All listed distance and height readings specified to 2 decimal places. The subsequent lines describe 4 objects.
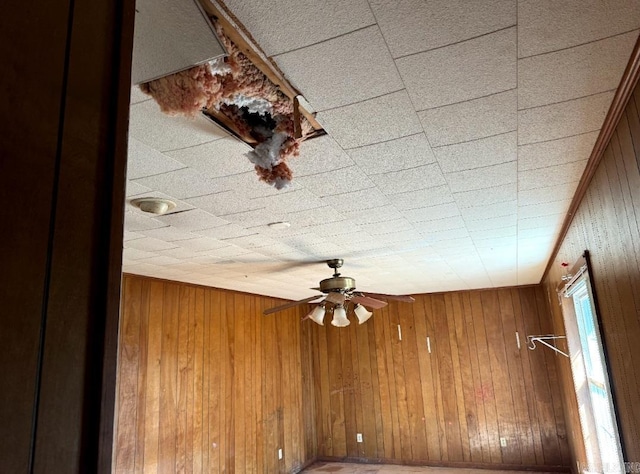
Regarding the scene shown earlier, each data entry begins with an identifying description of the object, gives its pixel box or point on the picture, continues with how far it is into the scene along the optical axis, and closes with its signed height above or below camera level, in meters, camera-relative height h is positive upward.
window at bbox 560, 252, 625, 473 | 2.69 -0.27
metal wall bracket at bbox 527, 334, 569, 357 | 5.65 -0.05
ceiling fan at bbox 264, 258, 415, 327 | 3.53 +0.40
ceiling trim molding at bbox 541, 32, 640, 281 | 1.26 +0.72
